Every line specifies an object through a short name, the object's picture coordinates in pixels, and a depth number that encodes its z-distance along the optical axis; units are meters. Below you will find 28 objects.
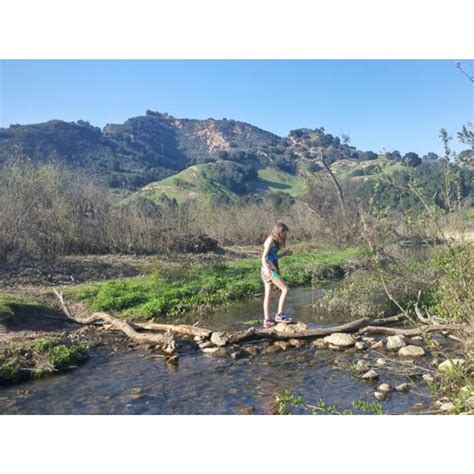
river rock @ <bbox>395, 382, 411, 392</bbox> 7.95
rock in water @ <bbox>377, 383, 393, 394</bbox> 7.95
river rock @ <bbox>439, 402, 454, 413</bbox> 6.35
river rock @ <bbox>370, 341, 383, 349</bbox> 10.32
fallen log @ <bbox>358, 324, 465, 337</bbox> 10.59
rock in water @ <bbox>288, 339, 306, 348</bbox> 10.81
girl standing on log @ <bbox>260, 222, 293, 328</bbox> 11.40
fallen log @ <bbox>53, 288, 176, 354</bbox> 10.86
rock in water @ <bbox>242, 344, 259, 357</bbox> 10.34
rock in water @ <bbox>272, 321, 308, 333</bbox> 11.16
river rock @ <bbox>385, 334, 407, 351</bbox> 10.20
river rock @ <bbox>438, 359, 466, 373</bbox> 6.07
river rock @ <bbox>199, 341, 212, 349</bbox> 10.90
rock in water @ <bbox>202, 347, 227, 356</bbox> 10.43
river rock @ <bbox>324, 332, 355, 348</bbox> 10.58
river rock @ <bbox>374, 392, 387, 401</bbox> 7.69
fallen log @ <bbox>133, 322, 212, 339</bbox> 11.39
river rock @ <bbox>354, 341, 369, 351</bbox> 10.33
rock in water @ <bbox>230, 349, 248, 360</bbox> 10.10
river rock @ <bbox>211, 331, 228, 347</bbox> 10.79
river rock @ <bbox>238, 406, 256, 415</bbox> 7.42
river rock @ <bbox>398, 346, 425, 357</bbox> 9.69
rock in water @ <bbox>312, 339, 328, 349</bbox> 10.70
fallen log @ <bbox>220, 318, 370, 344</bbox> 10.87
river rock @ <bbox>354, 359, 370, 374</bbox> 8.94
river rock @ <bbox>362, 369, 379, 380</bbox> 8.58
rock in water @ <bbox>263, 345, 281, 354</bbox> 10.41
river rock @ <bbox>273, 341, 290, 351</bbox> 10.64
